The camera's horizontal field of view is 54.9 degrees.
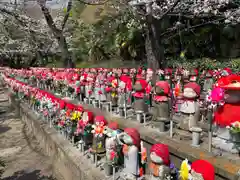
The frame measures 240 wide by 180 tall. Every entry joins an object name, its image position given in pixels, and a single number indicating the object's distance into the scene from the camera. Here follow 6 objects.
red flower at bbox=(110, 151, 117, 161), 3.46
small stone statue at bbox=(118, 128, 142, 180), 3.15
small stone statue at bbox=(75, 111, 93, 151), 4.38
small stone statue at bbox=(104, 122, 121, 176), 3.47
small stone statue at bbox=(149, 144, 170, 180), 2.71
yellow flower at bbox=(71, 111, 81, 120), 4.69
